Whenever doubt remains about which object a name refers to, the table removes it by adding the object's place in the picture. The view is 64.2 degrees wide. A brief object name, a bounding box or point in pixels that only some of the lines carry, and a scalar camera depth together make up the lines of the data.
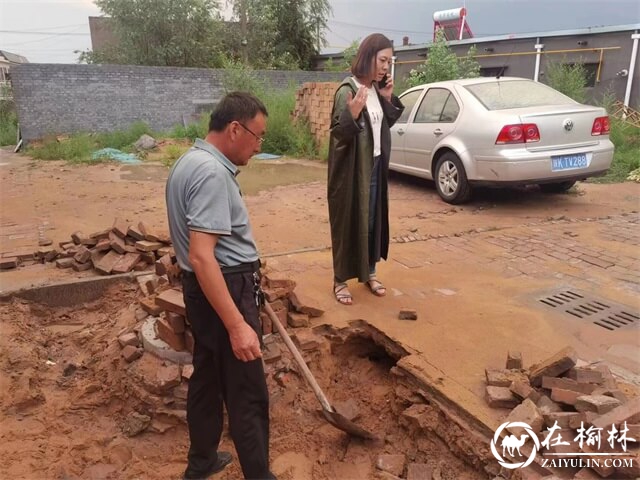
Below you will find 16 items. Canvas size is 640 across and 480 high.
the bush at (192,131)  15.20
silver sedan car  6.04
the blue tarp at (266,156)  12.52
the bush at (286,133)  12.68
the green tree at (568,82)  11.75
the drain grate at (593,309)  3.38
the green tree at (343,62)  23.30
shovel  2.49
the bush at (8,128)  16.66
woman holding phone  3.42
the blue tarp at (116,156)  12.42
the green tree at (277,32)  25.31
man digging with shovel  1.87
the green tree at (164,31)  21.53
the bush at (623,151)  8.65
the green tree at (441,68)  13.13
